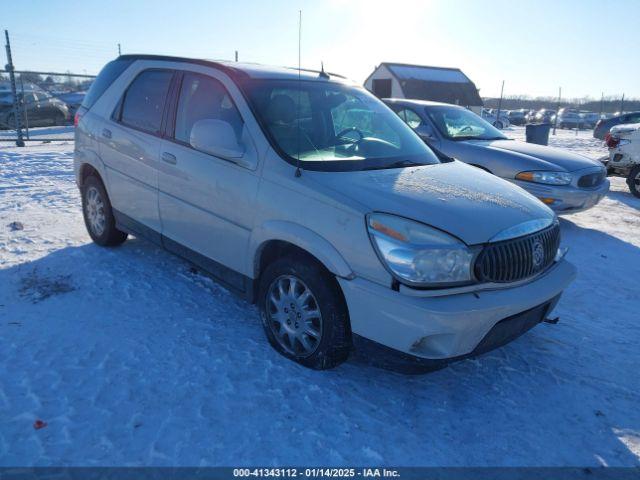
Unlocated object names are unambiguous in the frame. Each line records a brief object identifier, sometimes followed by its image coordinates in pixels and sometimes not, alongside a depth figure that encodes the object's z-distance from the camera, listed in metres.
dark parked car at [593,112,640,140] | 19.22
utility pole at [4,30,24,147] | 11.68
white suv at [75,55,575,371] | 2.56
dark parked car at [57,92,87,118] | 19.76
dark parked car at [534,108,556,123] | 38.44
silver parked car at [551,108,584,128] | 39.03
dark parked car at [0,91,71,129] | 16.81
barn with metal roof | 33.56
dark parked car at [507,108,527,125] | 42.84
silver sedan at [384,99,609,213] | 6.27
